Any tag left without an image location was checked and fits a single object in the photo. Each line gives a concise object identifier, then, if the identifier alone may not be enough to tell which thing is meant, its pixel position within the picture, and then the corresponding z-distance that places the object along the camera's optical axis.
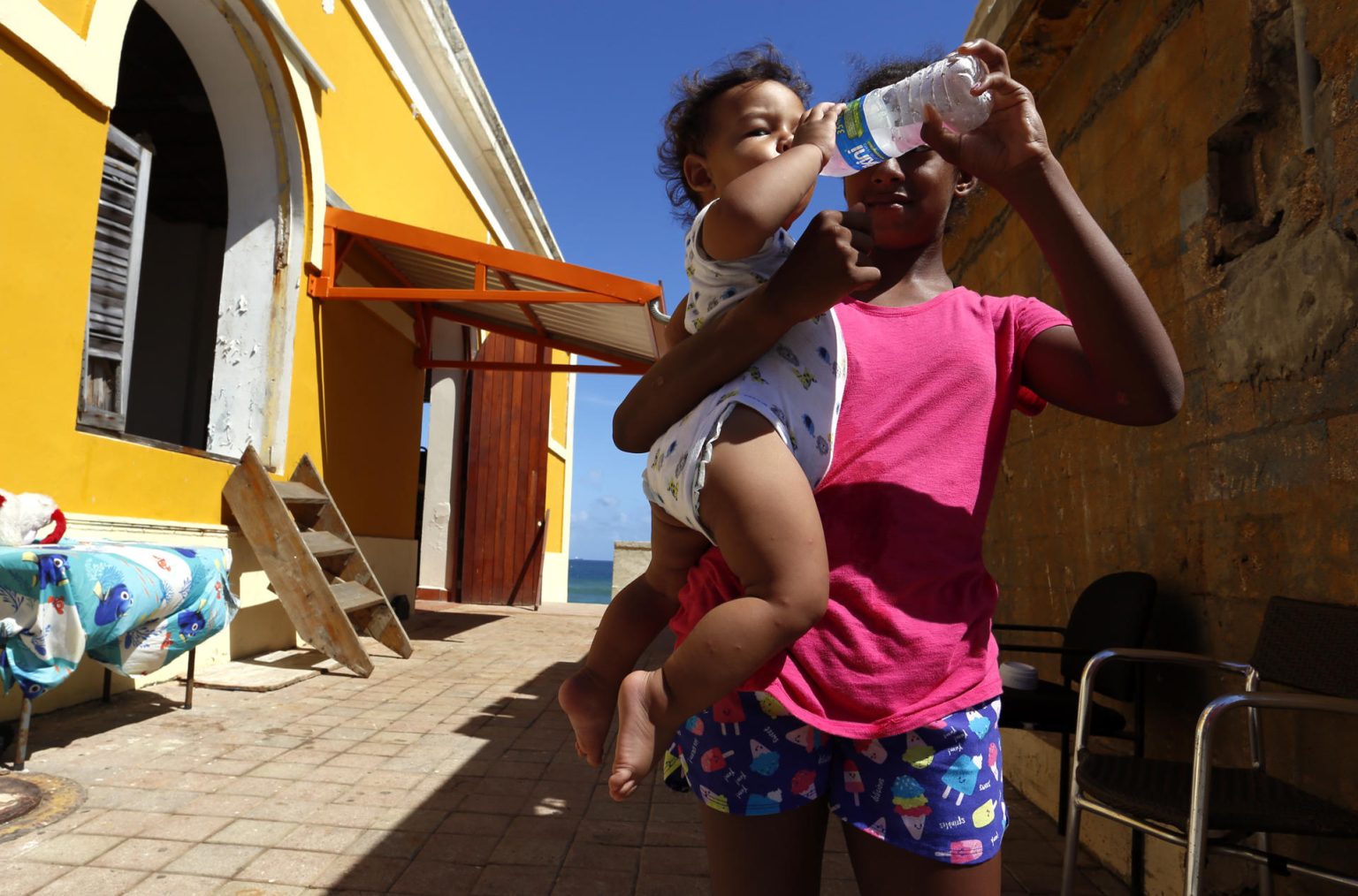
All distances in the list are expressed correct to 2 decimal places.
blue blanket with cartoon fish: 3.08
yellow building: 4.04
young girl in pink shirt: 0.93
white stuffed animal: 3.22
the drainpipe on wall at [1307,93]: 2.07
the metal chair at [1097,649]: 2.65
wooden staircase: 5.30
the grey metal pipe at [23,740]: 3.18
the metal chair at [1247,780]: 1.70
